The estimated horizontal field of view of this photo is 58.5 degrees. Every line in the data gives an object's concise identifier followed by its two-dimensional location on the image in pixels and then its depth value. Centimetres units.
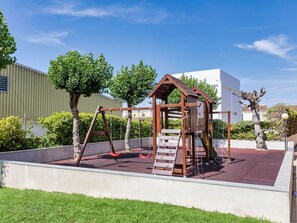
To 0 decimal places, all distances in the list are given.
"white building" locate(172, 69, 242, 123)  3519
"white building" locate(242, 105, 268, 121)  5570
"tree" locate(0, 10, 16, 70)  687
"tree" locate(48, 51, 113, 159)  984
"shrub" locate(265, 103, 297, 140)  1617
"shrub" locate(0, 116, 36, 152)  930
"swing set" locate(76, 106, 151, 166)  928
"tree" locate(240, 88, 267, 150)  1509
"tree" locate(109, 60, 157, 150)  1323
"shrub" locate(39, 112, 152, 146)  1134
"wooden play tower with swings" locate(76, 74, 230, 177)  754
